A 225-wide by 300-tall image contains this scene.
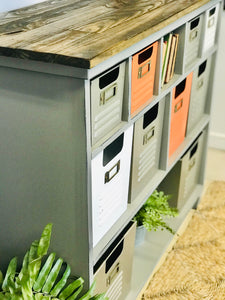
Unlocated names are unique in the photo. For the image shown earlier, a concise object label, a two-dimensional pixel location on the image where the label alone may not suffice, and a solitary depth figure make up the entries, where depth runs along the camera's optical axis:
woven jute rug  1.87
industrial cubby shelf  1.11
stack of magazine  1.66
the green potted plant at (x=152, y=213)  1.86
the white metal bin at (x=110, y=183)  1.28
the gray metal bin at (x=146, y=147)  1.55
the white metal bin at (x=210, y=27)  2.01
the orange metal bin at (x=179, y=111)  1.86
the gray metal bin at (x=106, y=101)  1.17
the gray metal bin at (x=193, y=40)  1.82
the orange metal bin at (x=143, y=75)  1.39
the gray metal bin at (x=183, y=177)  2.14
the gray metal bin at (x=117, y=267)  1.47
